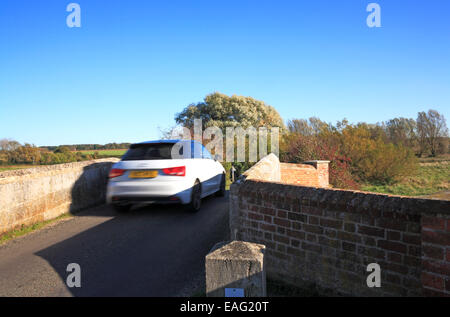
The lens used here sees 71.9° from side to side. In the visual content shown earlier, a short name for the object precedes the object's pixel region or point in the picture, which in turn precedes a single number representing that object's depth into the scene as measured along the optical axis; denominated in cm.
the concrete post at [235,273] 217
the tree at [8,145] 2273
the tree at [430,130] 3216
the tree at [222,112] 3503
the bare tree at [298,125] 3921
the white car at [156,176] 645
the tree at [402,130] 3162
